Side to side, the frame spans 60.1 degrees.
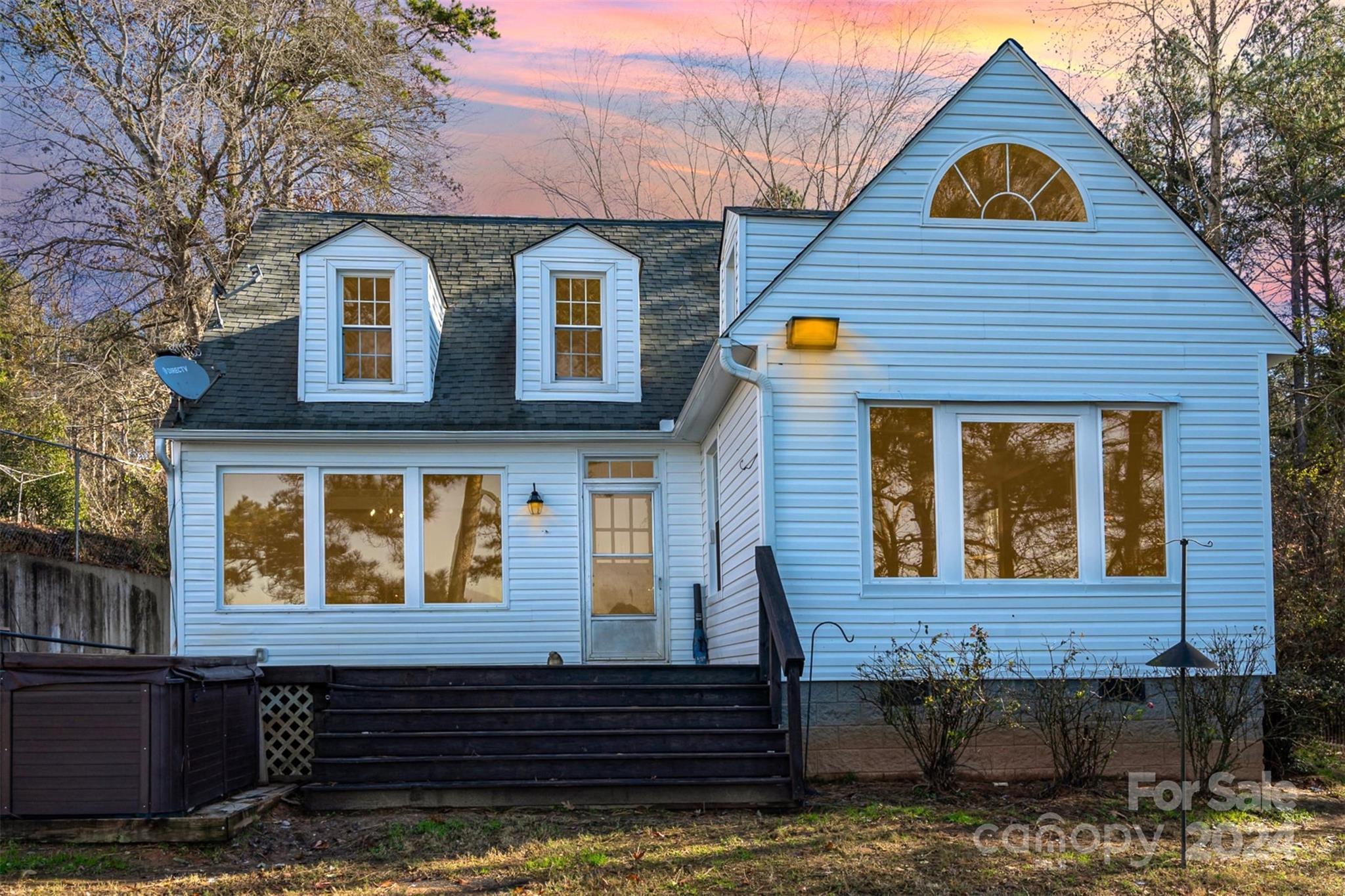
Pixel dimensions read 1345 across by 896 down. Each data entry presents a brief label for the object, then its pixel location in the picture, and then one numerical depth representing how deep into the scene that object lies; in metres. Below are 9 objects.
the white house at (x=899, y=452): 8.81
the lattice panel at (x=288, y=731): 8.98
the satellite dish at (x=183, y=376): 10.83
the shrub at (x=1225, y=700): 8.12
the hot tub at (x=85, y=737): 6.53
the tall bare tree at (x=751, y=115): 22.02
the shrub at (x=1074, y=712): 8.03
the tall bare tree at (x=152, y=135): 17.75
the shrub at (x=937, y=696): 7.90
